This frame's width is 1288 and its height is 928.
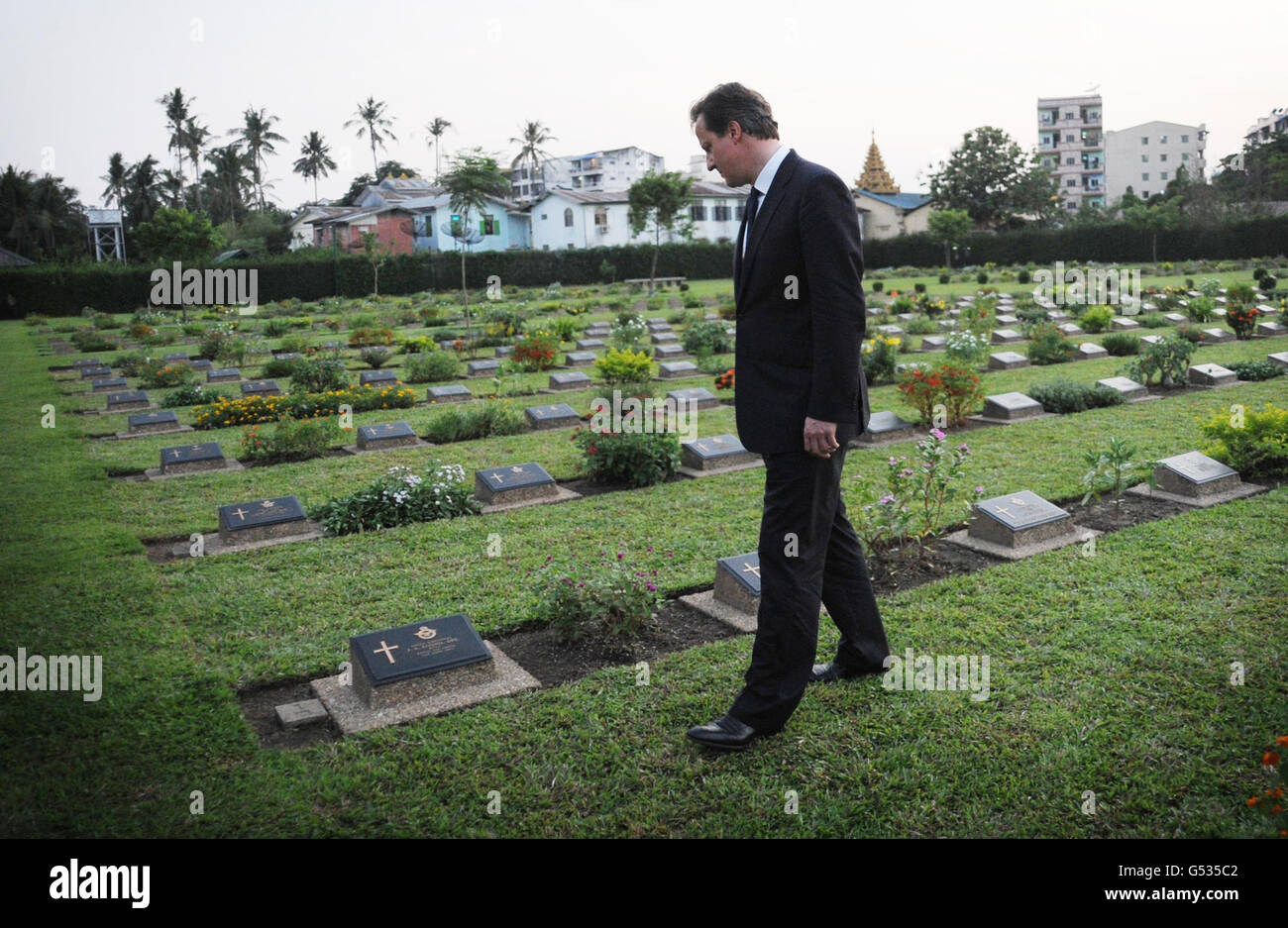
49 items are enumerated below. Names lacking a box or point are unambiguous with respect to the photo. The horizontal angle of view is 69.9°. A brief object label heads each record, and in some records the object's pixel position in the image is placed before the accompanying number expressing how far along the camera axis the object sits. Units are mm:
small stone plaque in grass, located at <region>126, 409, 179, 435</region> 11156
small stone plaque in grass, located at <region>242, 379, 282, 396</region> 13383
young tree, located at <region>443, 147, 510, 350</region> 22797
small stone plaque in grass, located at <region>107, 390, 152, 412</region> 12984
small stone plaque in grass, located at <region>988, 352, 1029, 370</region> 14320
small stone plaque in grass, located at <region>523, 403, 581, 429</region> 10820
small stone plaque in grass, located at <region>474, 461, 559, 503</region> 7418
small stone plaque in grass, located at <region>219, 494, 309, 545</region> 6574
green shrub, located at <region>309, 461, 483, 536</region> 6852
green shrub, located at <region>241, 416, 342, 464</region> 9422
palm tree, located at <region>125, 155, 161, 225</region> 59938
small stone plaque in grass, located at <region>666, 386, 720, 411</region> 10948
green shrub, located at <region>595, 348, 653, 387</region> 11727
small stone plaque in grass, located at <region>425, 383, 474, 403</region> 12823
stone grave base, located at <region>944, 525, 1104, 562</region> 5742
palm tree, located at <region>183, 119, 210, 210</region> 58969
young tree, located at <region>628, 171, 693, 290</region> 39500
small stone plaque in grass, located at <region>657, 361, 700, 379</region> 14961
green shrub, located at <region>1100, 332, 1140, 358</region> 15164
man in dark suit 3223
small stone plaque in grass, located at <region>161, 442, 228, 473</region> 8969
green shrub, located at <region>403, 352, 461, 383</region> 14625
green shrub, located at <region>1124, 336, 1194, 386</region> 11328
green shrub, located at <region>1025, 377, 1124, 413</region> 10367
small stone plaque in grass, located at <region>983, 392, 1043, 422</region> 10172
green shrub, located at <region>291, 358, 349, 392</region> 13289
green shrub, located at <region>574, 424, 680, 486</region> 7930
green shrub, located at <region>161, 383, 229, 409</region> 13070
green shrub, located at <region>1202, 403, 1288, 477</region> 7051
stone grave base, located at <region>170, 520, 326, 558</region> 6449
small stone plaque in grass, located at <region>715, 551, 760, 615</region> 4941
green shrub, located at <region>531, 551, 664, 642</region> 4625
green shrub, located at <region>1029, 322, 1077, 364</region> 14633
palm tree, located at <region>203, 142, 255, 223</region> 64375
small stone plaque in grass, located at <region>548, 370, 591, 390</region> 13789
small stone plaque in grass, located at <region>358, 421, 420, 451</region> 9867
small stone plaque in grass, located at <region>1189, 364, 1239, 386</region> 11617
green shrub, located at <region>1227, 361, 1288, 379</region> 11938
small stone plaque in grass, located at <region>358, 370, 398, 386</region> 13953
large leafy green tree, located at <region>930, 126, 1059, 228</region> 55188
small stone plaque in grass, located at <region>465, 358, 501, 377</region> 15817
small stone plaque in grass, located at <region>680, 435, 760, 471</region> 8336
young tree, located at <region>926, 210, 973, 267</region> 44906
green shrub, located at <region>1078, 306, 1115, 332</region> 17719
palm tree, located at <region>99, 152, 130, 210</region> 59844
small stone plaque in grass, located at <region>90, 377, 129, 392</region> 14883
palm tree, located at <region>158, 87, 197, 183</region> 57156
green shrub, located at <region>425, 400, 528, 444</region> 10266
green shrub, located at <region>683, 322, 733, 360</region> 16438
